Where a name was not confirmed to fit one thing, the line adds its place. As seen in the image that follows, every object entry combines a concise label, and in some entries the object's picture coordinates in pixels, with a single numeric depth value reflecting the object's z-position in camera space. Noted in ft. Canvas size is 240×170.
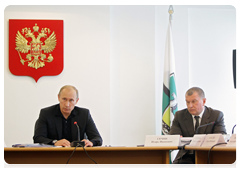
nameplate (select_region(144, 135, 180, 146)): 14.00
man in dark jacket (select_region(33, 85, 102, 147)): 19.39
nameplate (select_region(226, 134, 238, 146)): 12.19
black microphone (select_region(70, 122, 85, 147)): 13.72
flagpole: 28.60
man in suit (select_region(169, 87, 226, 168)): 20.21
